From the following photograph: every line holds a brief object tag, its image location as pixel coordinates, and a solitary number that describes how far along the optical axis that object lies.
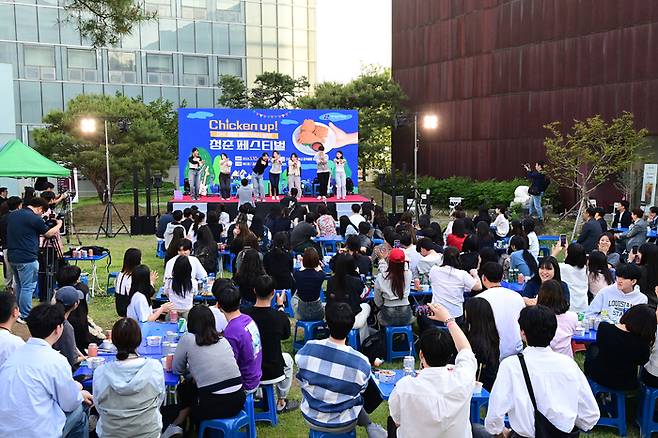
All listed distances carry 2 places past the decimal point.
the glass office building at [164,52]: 30.73
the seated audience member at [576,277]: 6.52
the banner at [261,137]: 19.89
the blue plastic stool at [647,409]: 4.77
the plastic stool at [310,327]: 6.75
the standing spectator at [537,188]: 15.81
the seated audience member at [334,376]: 3.89
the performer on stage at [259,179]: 18.58
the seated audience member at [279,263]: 7.85
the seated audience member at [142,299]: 5.75
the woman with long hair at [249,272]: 6.59
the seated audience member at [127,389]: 3.80
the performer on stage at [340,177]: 19.53
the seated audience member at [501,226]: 11.03
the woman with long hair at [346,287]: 6.24
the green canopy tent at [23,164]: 13.00
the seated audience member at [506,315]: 4.97
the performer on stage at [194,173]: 18.67
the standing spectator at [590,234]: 9.32
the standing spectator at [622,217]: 12.84
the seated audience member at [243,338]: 4.55
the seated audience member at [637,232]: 10.25
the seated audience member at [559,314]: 4.88
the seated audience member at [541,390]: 3.46
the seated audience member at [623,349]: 4.52
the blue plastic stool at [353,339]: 6.47
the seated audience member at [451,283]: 6.30
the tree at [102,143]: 22.66
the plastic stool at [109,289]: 9.85
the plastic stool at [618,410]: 4.95
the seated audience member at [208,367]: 4.26
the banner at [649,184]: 17.62
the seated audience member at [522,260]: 7.46
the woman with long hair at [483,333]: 4.57
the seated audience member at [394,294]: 6.39
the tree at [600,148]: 16.30
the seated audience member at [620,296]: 5.54
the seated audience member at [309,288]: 6.62
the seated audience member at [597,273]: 6.60
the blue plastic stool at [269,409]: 5.13
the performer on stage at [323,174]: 19.81
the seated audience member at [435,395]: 3.23
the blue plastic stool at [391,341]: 6.62
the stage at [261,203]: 17.96
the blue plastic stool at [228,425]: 4.33
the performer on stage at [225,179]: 18.83
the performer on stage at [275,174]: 19.59
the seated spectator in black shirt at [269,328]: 5.00
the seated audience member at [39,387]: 3.62
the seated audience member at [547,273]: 5.94
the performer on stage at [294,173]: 19.48
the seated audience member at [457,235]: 8.70
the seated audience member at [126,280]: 6.24
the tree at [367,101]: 25.56
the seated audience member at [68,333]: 4.58
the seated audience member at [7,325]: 4.15
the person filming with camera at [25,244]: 7.72
